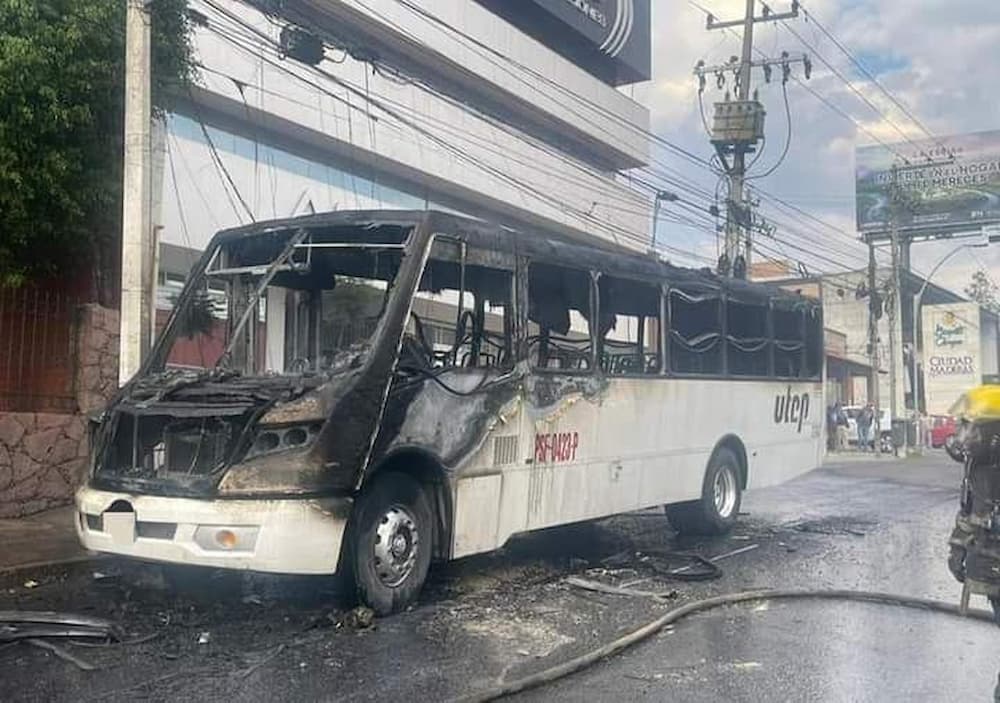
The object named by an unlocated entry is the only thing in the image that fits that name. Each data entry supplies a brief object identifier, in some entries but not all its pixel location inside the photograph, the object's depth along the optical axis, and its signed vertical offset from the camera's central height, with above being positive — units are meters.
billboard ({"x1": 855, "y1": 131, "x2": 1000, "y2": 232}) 57.16 +12.45
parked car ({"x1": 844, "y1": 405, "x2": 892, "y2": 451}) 35.19 -1.15
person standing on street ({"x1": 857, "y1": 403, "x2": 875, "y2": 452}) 34.91 -1.12
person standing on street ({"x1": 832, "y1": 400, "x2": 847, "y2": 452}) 36.12 -1.17
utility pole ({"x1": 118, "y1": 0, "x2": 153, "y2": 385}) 9.12 +1.76
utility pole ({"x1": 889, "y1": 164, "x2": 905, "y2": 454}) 33.06 +2.48
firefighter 4.86 -0.50
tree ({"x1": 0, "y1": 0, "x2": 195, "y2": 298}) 9.52 +2.59
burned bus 6.32 -0.09
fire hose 5.30 -1.55
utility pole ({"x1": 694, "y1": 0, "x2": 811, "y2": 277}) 23.50 +6.72
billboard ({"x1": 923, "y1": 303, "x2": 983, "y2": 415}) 51.81 +2.18
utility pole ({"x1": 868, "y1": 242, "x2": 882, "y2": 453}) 33.69 +2.64
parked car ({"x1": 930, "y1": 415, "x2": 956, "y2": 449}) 37.08 -1.29
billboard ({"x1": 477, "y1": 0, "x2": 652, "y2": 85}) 33.03 +12.55
